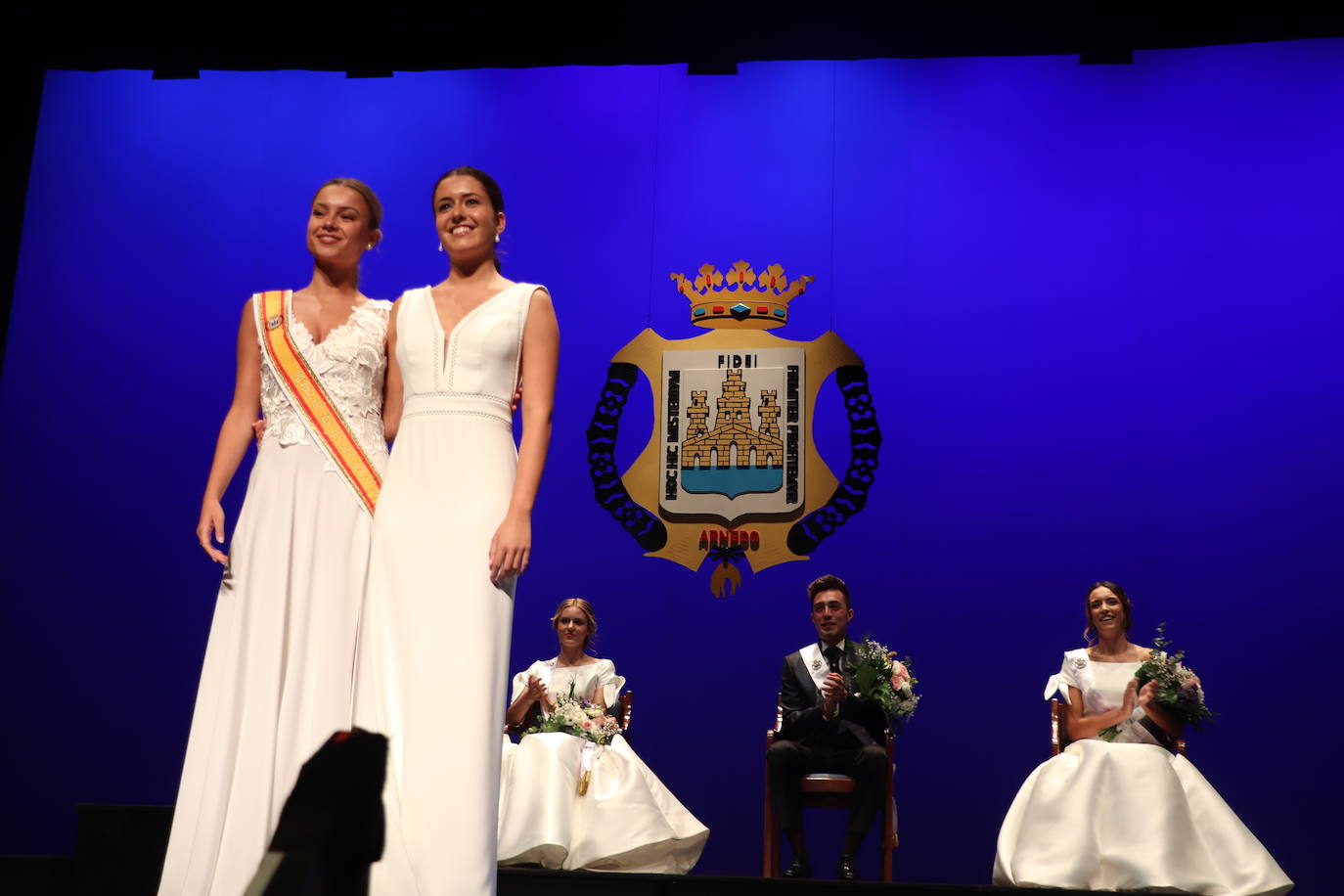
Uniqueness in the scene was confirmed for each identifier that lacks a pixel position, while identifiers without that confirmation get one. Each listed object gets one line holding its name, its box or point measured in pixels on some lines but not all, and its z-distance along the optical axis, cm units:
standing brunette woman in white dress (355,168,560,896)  250
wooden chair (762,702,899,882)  516
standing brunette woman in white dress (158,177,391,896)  263
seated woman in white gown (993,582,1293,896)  436
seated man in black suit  509
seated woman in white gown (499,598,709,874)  485
